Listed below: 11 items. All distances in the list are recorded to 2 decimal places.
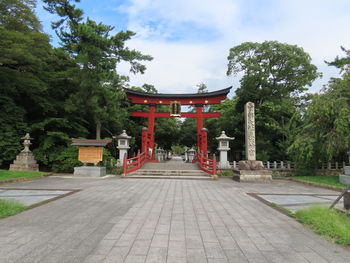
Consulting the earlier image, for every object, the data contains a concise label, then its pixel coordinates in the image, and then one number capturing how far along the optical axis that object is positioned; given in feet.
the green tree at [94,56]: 46.26
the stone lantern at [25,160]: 44.88
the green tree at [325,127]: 35.06
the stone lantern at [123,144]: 50.29
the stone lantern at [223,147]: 50.98
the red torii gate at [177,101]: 62.69
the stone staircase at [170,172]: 42.19
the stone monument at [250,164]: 38.62
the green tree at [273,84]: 60.08
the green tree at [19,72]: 42.34
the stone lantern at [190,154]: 98.03
